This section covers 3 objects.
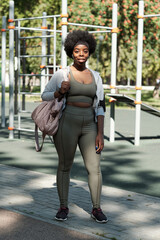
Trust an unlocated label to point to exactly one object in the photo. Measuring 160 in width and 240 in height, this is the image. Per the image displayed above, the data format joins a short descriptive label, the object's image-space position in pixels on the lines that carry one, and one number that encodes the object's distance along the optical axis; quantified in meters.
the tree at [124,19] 23.66
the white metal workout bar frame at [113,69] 10.88
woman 4.81
